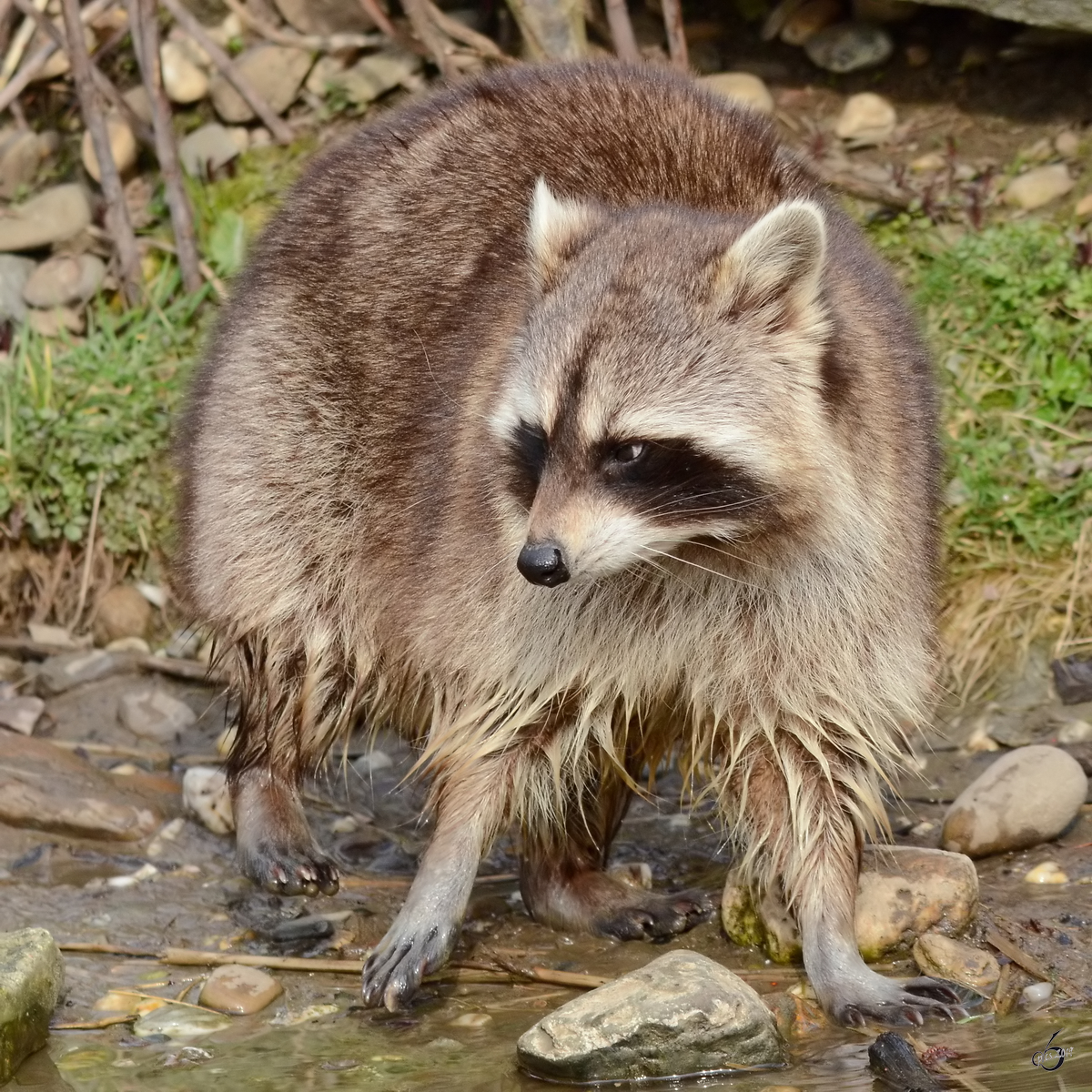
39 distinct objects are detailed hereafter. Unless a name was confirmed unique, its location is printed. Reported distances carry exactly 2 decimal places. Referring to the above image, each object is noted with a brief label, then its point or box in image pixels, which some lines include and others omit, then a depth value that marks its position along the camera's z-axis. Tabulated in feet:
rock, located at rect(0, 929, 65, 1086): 22.38
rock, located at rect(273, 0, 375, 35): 45.80
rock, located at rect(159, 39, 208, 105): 45.62
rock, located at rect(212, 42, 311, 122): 45.50
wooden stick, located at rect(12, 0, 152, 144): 43.65
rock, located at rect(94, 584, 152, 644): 39.22
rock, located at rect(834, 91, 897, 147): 43.34
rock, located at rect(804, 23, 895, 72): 43.57
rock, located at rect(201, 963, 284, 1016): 24.75
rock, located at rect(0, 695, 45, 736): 35.60
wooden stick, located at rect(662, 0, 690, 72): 41.86
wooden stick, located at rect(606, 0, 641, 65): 42.01
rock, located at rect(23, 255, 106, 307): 43.70
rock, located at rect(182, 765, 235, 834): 31.78
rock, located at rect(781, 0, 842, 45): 44.04
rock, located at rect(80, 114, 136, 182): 45.29
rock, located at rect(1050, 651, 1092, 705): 33.37
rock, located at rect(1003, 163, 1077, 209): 40.37
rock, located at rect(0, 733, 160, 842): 30.48
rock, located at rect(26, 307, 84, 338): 43.37
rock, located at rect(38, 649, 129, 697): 37.47
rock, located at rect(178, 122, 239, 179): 44.91
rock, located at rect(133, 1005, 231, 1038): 23.94
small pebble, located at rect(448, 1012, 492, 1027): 24.27
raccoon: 23.11
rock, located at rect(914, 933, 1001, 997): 24.13
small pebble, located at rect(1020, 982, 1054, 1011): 23.57
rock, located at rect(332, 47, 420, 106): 45.21
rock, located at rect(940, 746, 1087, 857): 27.96
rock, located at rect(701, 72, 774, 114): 43.86
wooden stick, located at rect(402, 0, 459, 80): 42.91
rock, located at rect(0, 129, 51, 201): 45.32
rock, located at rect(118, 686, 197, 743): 36.50
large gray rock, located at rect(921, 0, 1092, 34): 38.68
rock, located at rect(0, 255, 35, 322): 43.47
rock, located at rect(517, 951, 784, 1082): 21.72
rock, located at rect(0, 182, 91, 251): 44.21
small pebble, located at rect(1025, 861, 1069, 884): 27.30
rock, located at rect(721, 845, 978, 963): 25.34
